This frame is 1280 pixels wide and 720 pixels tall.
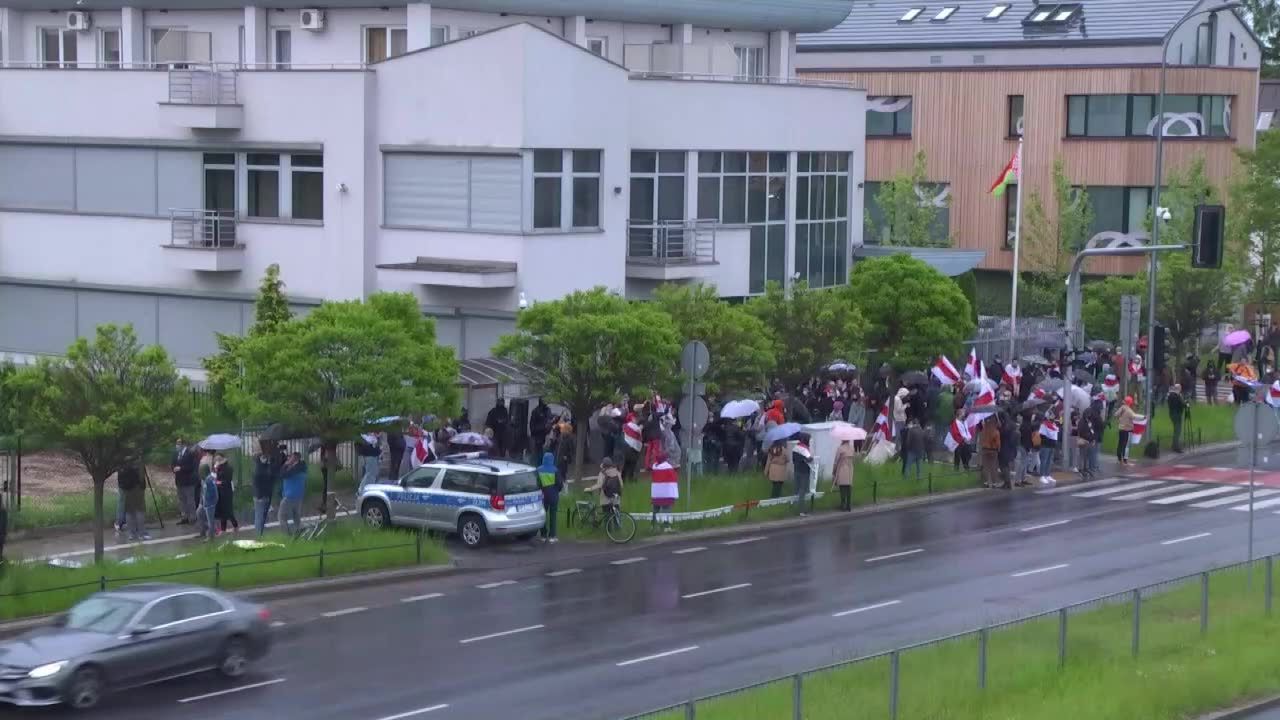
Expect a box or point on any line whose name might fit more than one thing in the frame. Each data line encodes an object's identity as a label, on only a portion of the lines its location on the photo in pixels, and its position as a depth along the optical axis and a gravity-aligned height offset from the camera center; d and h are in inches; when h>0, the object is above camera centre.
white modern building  1587.1 +47.4
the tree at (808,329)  1539.1 -94.5
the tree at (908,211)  2630.4 +10.5
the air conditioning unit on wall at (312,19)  1717.5 +178.6
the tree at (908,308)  1700.3 -84.3
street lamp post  1665.4 -44.4
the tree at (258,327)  1423.5 -92.7
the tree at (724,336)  1432.1 -94.5
